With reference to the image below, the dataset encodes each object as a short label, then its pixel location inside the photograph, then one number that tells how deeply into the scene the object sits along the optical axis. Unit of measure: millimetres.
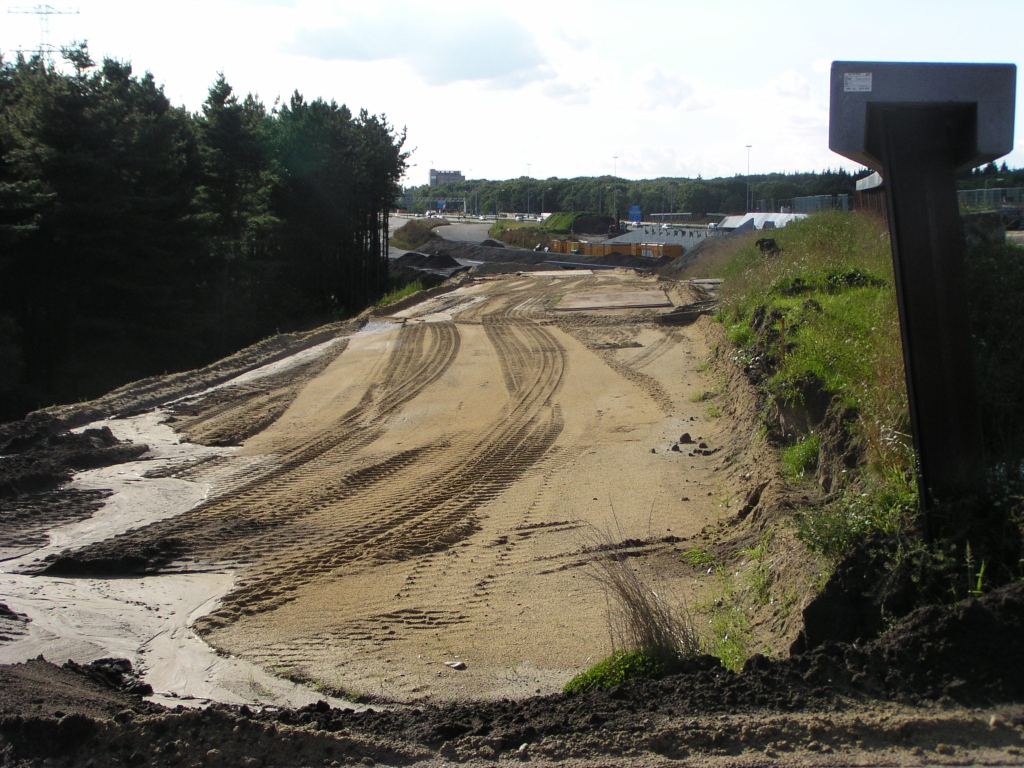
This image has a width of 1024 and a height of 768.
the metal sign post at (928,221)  5188
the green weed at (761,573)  6055
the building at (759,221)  45531
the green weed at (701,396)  14088
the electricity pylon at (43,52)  30531
